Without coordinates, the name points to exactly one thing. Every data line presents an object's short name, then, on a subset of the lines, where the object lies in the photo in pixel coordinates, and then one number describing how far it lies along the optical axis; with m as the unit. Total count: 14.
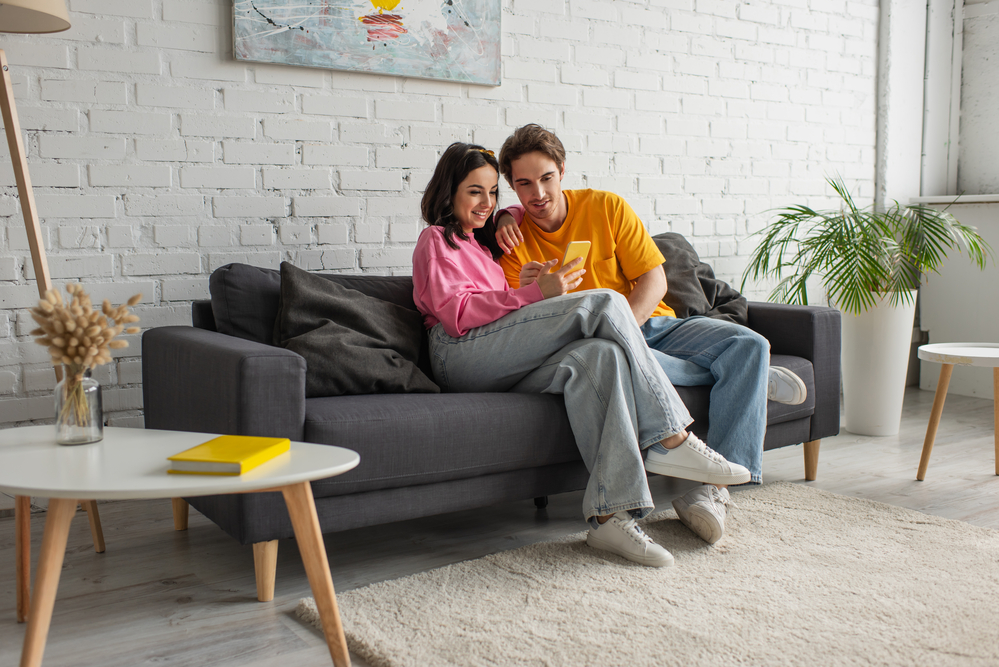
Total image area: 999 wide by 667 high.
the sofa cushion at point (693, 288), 2.88
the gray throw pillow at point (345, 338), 2.08
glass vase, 1.47
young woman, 2.00
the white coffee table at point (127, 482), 1.23
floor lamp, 2.01
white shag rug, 1.51
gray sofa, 1.74
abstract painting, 2.58
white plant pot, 3.36
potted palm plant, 3.28
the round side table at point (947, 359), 2.54
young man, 2.28
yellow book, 1.28
